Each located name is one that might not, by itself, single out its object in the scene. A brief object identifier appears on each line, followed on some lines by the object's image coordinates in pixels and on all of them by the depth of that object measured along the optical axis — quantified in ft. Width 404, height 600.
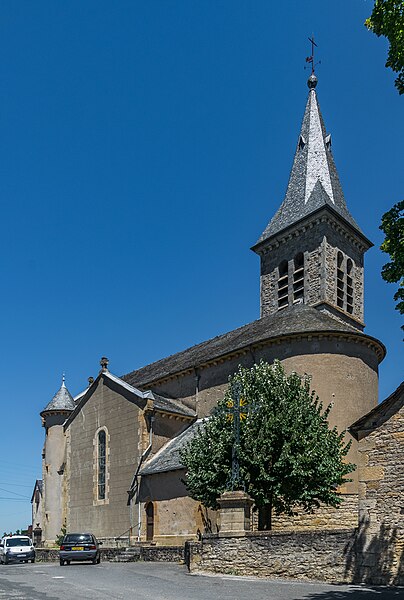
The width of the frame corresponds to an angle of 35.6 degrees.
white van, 88.22
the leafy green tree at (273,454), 67.31
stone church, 90.58
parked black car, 76.89
